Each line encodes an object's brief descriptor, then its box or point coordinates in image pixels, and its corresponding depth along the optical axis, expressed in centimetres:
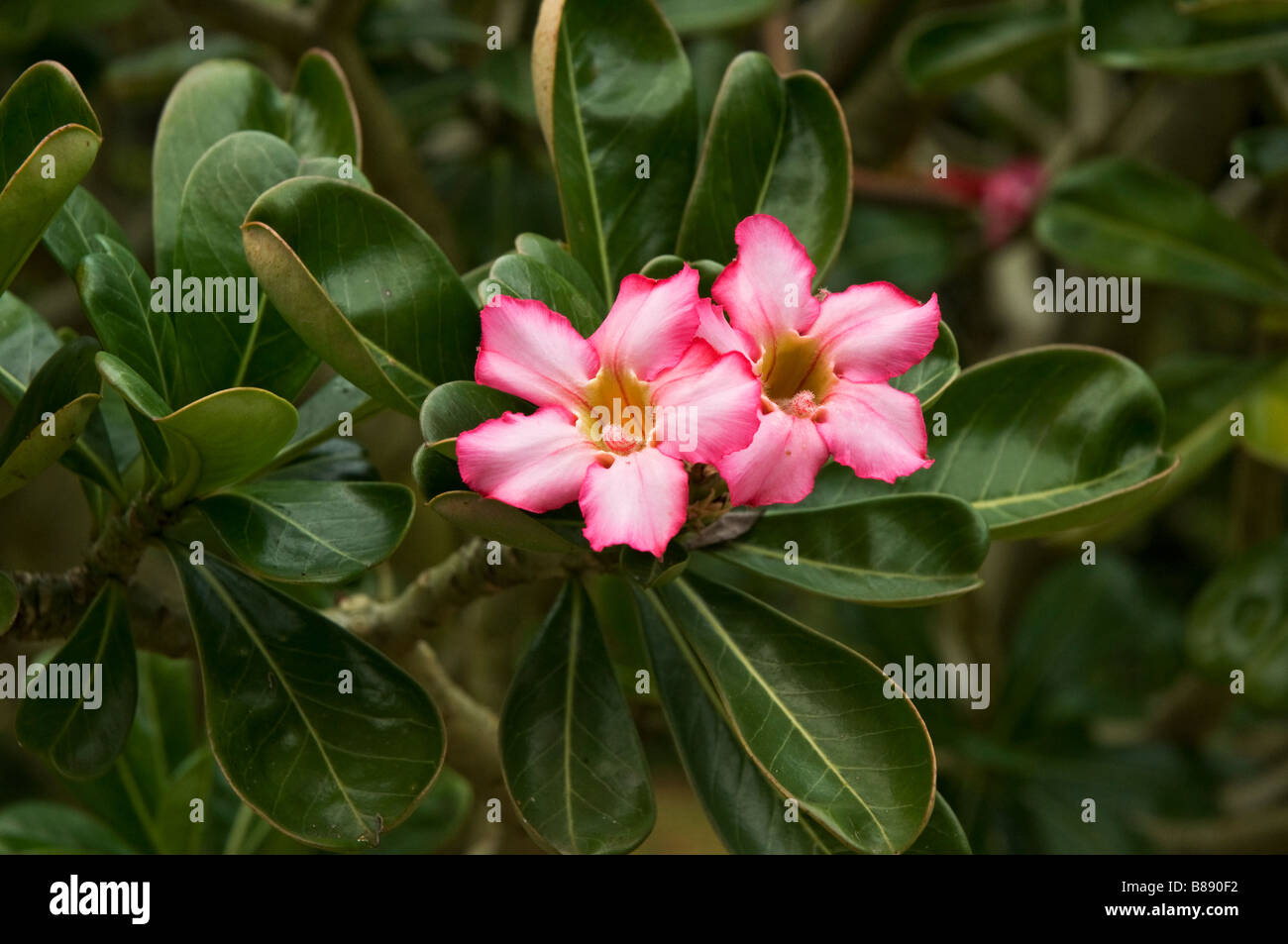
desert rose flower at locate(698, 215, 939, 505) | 88
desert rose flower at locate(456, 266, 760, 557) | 87
